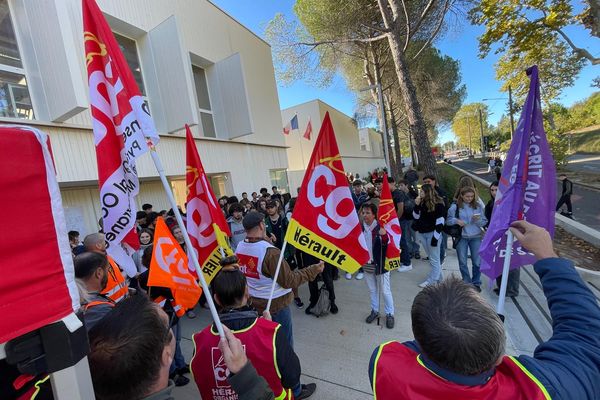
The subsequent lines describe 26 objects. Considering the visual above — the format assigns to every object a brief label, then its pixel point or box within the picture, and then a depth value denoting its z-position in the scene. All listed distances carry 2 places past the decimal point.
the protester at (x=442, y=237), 5.03
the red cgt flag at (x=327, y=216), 2.63
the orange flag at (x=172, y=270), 2.66
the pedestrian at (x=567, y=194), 8.80
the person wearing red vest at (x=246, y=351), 1.57
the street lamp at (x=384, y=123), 12.27
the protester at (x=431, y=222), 4.57
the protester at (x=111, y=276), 2.69
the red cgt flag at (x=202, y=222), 2.94
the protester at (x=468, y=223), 4.26
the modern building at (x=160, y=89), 5.50
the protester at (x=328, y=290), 4.34
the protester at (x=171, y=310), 2.90
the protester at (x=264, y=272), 2.54
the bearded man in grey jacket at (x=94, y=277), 1.90
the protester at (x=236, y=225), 5.47
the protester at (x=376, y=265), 3.78
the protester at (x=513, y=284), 4.02
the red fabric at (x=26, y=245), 0.74
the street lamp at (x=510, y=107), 21.39
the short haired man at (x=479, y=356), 0.94
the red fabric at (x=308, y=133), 20.18
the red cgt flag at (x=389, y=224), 3.82
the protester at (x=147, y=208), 7.17
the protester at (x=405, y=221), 5.58
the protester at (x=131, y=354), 0.99
